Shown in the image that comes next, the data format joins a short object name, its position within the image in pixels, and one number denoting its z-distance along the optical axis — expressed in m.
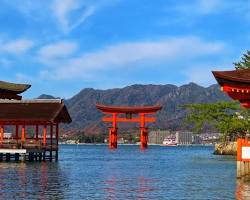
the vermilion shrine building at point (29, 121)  54.25
